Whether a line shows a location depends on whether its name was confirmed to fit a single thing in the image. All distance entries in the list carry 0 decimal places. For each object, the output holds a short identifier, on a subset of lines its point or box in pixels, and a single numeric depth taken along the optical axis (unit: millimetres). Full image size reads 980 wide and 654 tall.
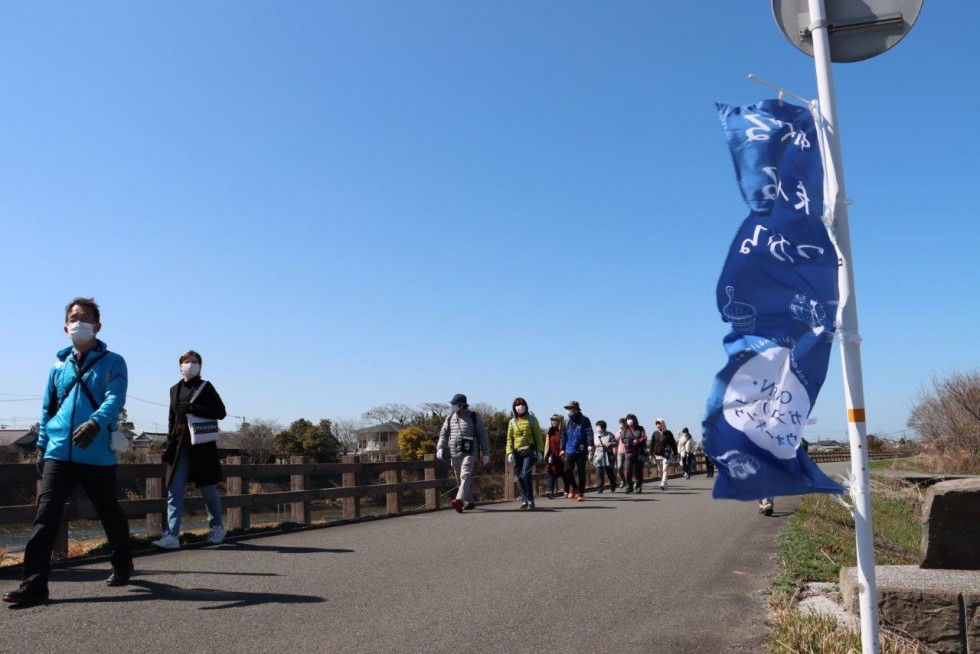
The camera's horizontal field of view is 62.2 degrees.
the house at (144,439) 84550
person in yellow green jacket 13461
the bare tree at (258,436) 73625
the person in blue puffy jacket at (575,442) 15867
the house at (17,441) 47419
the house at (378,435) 108000
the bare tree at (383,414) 101100
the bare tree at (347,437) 91725
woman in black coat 7961
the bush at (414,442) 64125
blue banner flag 3570
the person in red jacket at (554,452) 17047
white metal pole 3438
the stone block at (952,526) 4516
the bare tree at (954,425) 22359
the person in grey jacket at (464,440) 12453
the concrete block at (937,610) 4109
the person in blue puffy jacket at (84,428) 5523
